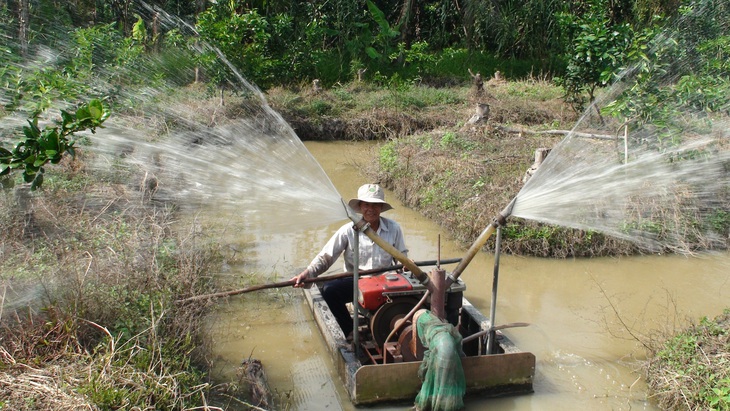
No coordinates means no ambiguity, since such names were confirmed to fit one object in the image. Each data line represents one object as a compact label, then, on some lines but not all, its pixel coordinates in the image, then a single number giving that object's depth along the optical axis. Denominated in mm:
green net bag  4285
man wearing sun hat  5551
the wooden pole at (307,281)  5338
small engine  5070
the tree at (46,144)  3422
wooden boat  4789
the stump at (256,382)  4910
